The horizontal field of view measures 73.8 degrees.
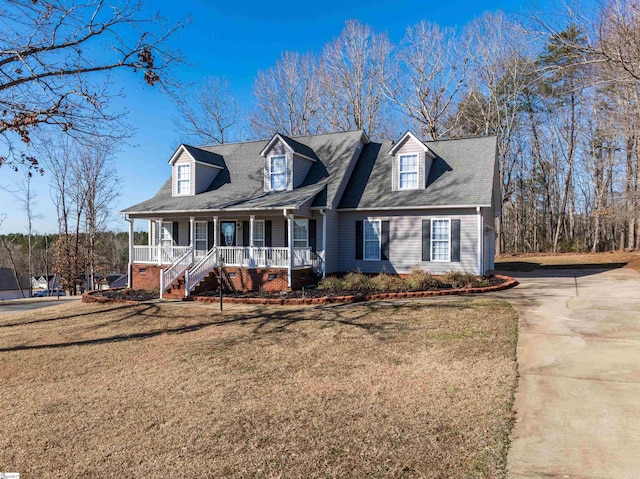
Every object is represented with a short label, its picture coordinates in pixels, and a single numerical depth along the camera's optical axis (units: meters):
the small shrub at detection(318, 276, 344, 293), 14.39
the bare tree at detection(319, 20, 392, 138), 31.69
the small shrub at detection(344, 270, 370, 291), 14.18
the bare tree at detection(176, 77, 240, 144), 34.69
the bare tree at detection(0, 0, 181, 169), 7.38
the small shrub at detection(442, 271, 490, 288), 13.85
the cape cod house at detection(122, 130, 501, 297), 15.51
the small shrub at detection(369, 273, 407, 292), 13.64
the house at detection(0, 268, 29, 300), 54.00
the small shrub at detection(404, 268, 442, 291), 13.61
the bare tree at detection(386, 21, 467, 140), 29.20
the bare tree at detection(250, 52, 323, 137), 33.69
